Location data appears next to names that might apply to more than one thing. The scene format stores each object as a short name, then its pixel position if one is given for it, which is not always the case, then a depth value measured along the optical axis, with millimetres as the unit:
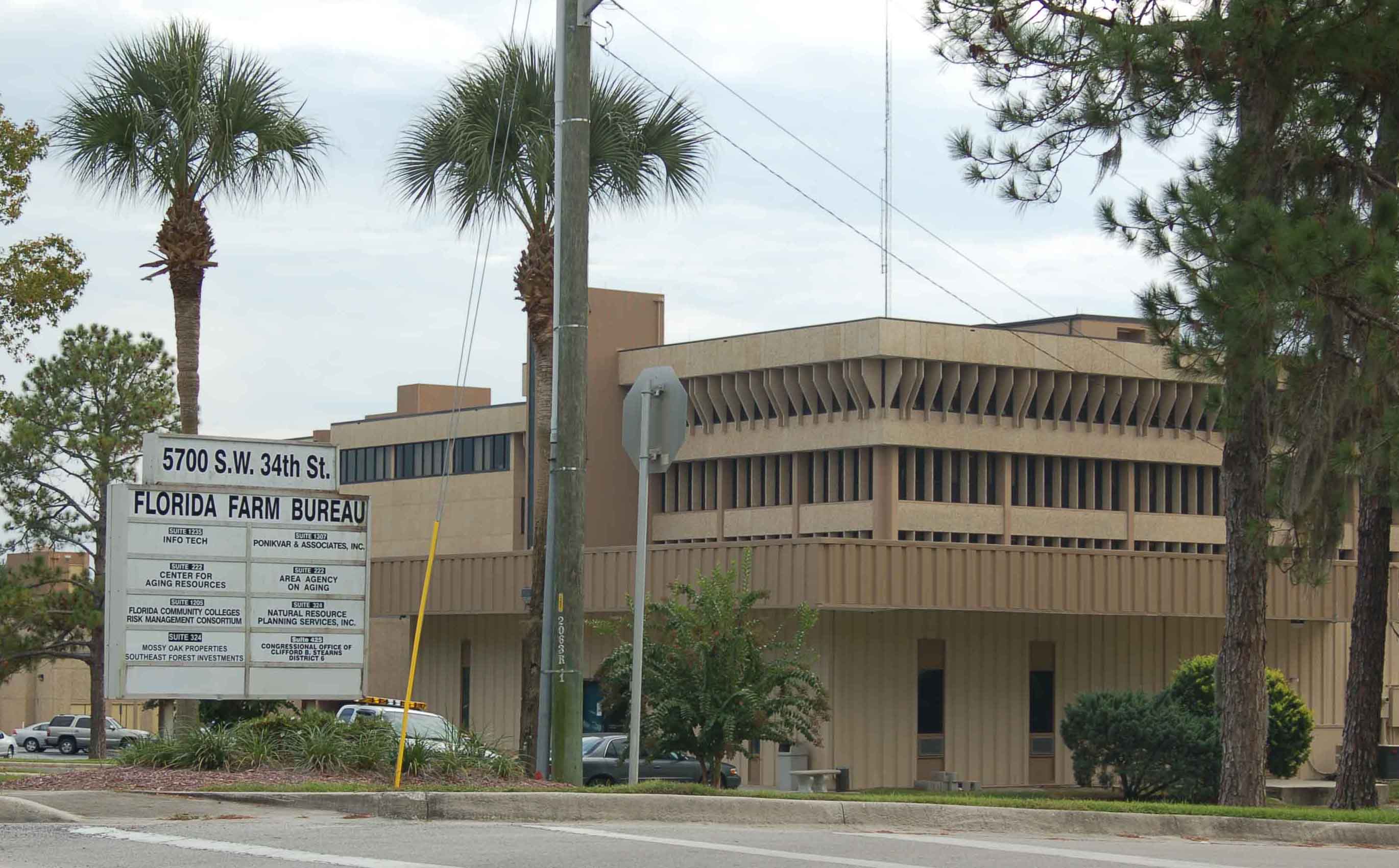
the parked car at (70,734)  74625
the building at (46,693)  90812
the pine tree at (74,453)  50125
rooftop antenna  55350
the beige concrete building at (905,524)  41625
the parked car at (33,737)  76000
